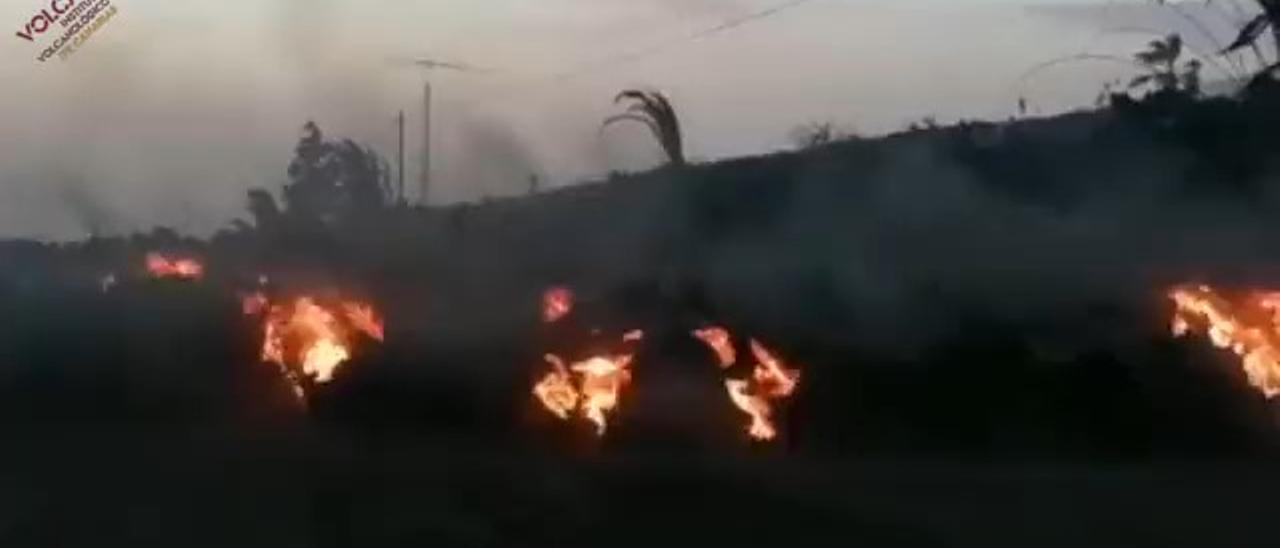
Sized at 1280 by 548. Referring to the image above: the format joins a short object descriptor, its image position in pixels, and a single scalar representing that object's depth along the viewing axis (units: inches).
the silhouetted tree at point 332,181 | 1653.5
